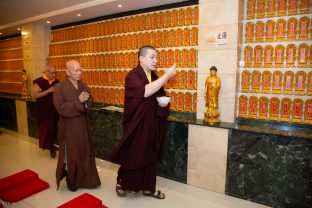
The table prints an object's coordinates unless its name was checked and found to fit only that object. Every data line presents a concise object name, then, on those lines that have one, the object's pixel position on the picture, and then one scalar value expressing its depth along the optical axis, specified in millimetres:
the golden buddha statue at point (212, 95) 2760
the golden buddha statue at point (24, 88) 5492
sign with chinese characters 2766
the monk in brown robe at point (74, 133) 2746
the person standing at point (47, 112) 4070
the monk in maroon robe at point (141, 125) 2447
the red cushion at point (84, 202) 2504
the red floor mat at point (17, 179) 2979
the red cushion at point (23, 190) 2707
